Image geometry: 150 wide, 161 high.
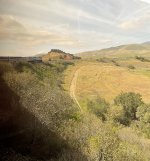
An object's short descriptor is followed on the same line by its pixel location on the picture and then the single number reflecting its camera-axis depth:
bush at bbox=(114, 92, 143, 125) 27.92
